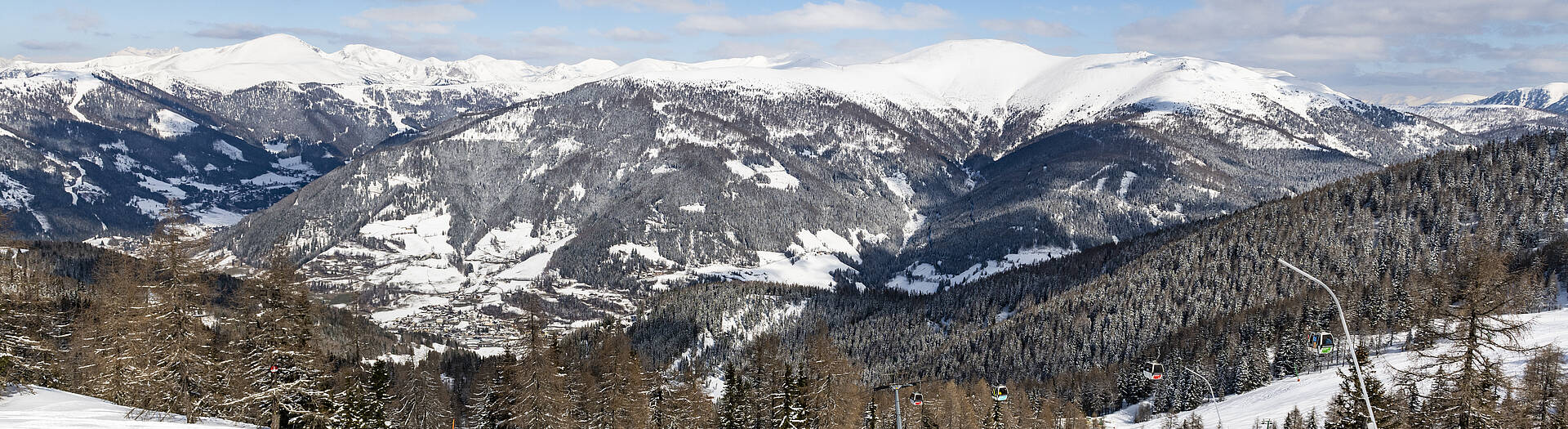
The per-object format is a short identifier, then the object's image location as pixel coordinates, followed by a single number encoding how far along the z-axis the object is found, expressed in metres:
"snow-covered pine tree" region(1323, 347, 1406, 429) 59.96
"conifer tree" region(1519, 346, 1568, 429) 51.03
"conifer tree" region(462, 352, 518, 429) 68.69
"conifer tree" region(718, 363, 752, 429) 74.56
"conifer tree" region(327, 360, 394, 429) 55.69
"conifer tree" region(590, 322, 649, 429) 70.12
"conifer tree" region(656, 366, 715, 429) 79.06
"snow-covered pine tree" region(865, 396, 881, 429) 88.68
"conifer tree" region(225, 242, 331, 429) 48.50
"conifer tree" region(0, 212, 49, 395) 46.57
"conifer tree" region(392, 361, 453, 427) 87.50
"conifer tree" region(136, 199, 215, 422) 46.00
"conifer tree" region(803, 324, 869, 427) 75.25
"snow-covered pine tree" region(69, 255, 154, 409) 47.66
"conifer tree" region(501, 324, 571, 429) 65.06
